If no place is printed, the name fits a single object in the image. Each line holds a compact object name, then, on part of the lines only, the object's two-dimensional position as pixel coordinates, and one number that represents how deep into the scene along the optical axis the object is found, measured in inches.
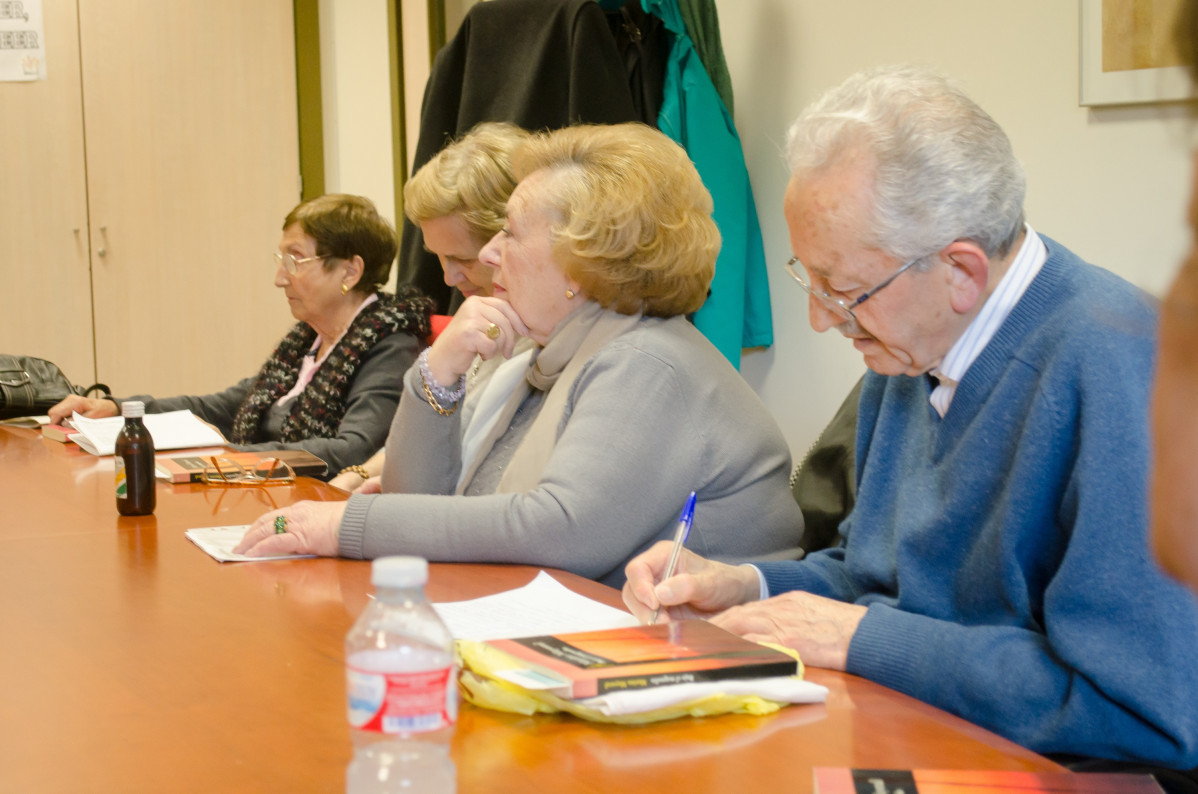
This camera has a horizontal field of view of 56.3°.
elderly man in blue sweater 40.5
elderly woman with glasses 109.4
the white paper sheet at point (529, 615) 45.4
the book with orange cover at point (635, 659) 36.3
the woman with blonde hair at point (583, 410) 59.2
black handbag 125.4
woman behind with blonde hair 96.3
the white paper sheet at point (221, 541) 60.6
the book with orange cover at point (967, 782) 31.0
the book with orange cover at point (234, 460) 86.7
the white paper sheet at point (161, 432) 100.9
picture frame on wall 72.5
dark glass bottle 71.4
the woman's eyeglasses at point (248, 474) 86.0
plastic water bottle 27.2
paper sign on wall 168.9
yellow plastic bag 36.4
